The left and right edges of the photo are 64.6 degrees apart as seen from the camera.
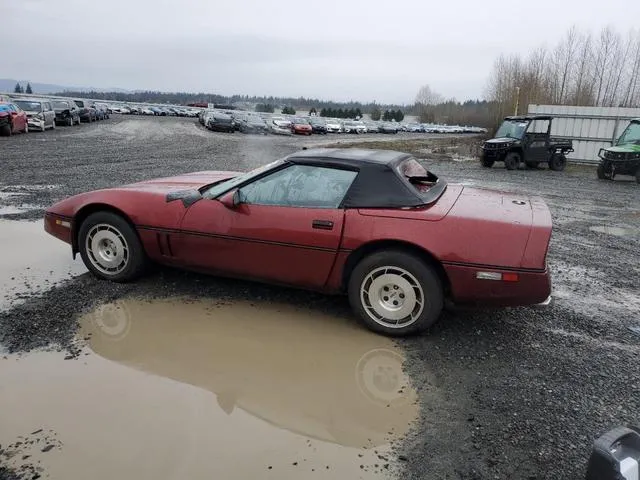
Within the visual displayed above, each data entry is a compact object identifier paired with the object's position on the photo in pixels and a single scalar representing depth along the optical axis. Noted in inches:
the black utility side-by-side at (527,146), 741.9
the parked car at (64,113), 1142.3
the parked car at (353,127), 2073.1
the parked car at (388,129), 2295.2
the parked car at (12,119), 808.1
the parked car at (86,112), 1359.5
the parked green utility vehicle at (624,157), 623.5
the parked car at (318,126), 1792.6
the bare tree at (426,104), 4330.7
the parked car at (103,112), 1630.4
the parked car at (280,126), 1544.0
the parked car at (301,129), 1632.0
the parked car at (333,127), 1939.8
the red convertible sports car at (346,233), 150.5
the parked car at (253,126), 1520.7
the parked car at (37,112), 949.8
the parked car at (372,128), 2223.1
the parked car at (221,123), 1422.2
